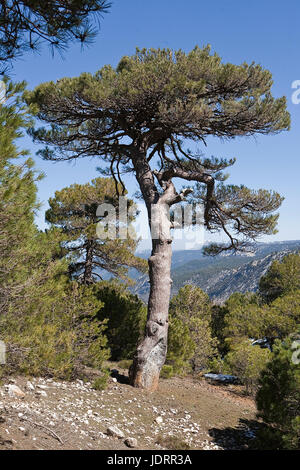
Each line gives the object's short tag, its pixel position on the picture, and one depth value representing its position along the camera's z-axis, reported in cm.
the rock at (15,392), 510
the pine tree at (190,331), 992
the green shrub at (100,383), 652
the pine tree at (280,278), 2538
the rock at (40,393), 546
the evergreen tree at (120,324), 1065
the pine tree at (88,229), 1234
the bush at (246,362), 983
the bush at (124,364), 926
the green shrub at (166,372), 912
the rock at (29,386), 566
